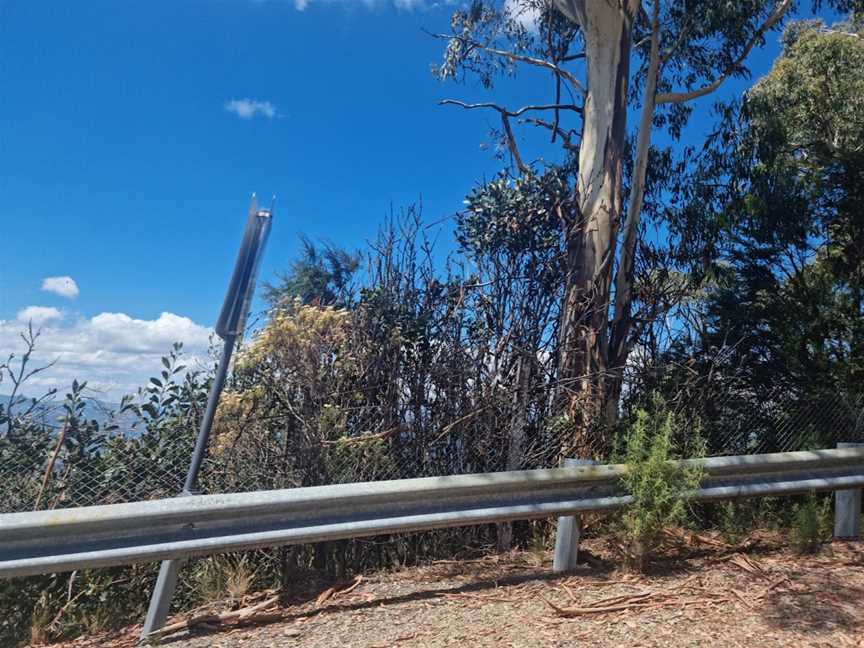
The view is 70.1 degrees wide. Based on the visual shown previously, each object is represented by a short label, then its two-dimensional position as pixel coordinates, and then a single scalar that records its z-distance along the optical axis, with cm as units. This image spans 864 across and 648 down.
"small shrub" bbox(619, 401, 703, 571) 394
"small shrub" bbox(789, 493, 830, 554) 440
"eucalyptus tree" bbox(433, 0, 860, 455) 625
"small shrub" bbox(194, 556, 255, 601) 383
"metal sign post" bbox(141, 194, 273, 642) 345
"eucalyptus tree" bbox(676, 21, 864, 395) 762
